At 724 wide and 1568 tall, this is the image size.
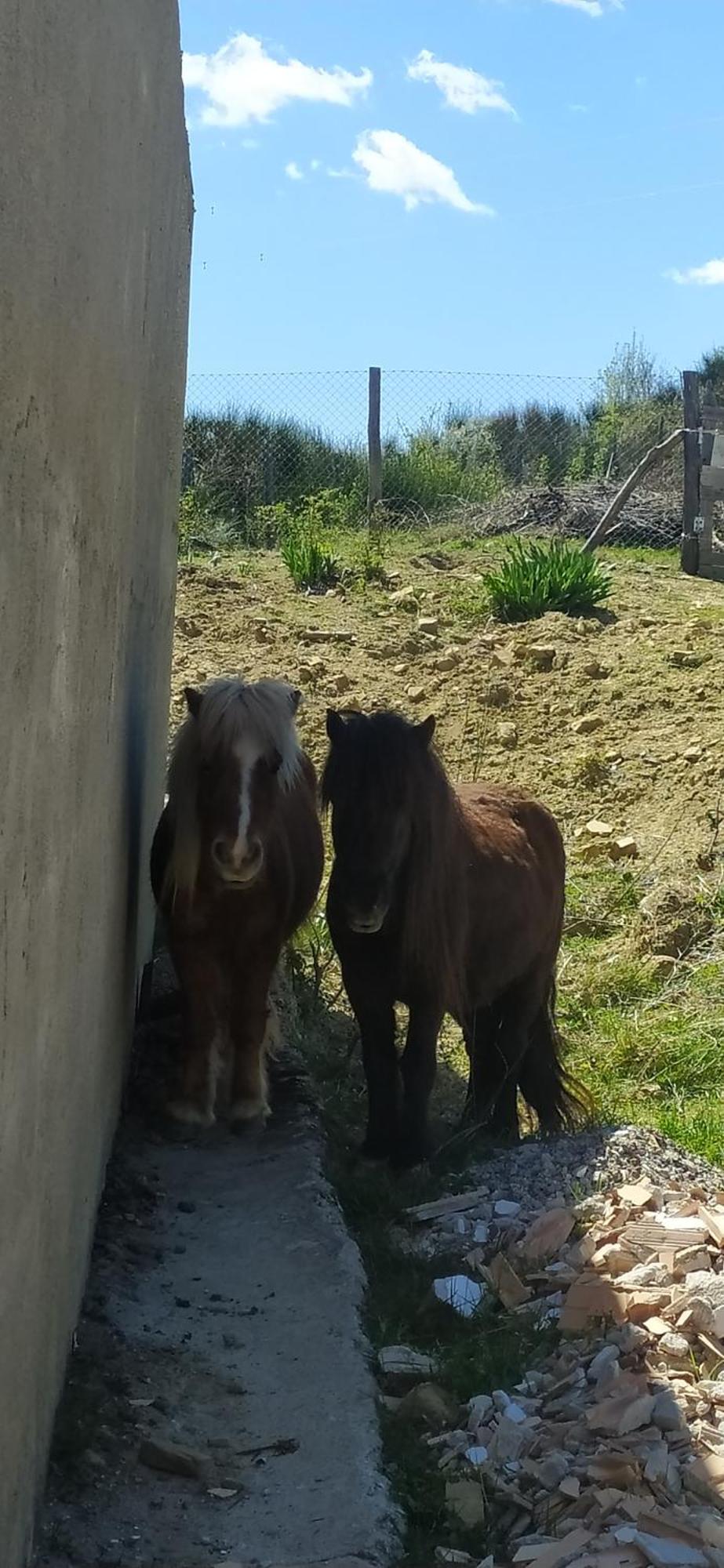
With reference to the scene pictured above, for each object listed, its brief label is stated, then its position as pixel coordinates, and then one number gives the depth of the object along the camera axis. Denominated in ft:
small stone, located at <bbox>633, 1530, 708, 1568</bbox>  11.01
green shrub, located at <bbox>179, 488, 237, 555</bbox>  55.16
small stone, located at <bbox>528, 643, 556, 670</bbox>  42.32
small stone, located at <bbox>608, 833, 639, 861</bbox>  33.30
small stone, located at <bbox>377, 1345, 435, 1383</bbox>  14.43
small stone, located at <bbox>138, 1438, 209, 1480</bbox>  12.01
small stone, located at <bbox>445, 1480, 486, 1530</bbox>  12.15
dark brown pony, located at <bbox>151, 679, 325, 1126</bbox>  18.25
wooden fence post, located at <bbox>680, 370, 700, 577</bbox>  55.77
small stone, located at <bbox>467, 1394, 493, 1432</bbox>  13.55
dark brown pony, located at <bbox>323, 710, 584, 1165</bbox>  18.38
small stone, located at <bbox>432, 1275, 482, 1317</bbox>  15.98
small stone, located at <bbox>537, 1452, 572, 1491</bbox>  12.50
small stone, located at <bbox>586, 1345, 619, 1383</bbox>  14.03
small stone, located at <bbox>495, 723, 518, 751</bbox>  38.50
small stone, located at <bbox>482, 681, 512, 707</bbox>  40.32
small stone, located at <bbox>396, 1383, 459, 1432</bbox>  13.57
